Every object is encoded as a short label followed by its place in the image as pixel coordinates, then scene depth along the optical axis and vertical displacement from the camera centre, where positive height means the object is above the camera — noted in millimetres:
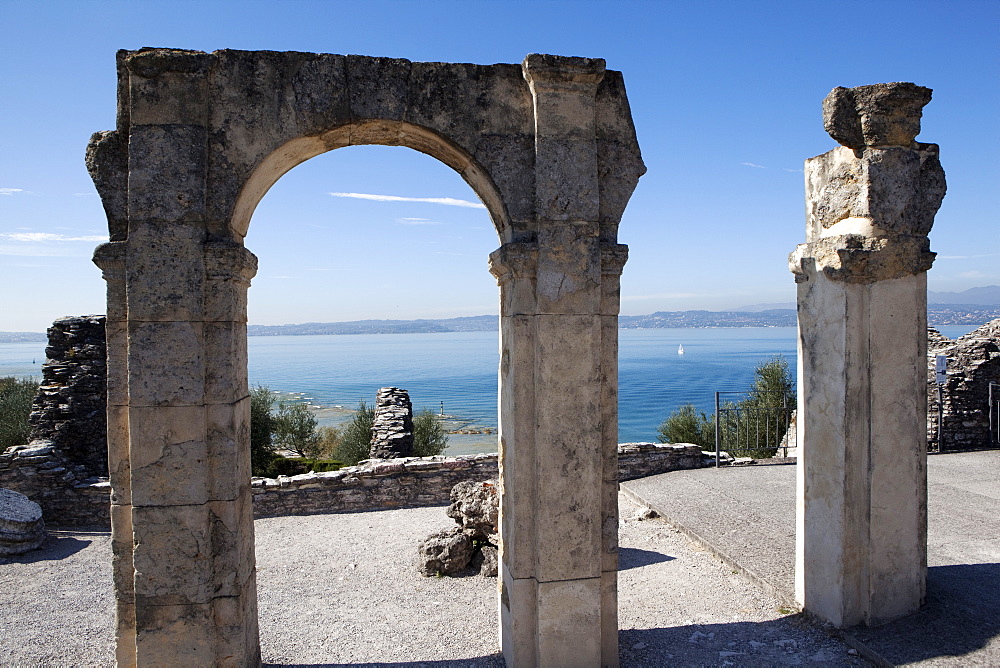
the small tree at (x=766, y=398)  17250 -2365
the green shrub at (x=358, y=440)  17250 -3250
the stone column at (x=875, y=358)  5188 -290
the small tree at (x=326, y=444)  19806 -4059
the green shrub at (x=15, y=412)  13312 -1872
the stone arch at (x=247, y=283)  4145 +233
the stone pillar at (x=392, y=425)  11852 -2013
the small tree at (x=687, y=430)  19016 -3328
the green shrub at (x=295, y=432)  18859 -3250
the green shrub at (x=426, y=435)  17766 -3253
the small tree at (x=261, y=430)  13266 -2642
